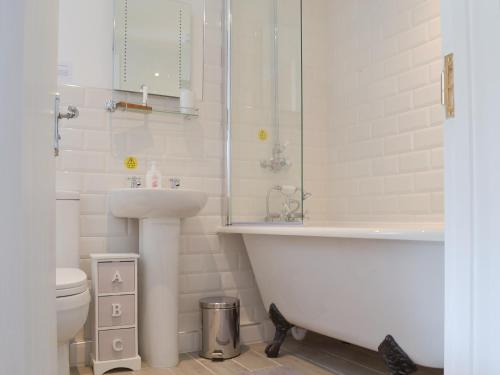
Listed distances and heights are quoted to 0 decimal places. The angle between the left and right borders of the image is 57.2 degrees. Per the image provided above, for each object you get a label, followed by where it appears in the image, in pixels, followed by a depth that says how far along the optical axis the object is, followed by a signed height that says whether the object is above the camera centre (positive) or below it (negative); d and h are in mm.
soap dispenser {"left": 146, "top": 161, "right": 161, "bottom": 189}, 2590 +132
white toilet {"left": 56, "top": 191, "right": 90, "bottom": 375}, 1768 -324
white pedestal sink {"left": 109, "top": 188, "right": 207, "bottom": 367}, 2426 -385
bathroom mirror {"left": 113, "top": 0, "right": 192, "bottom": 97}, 2697 +947
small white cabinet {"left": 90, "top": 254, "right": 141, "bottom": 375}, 2330 -567
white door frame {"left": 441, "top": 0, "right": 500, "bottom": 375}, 783 +15
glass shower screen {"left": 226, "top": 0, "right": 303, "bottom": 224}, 2961 +594
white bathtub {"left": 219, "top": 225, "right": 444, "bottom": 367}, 1661 -341
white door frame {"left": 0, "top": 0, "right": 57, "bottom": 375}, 457 +14
